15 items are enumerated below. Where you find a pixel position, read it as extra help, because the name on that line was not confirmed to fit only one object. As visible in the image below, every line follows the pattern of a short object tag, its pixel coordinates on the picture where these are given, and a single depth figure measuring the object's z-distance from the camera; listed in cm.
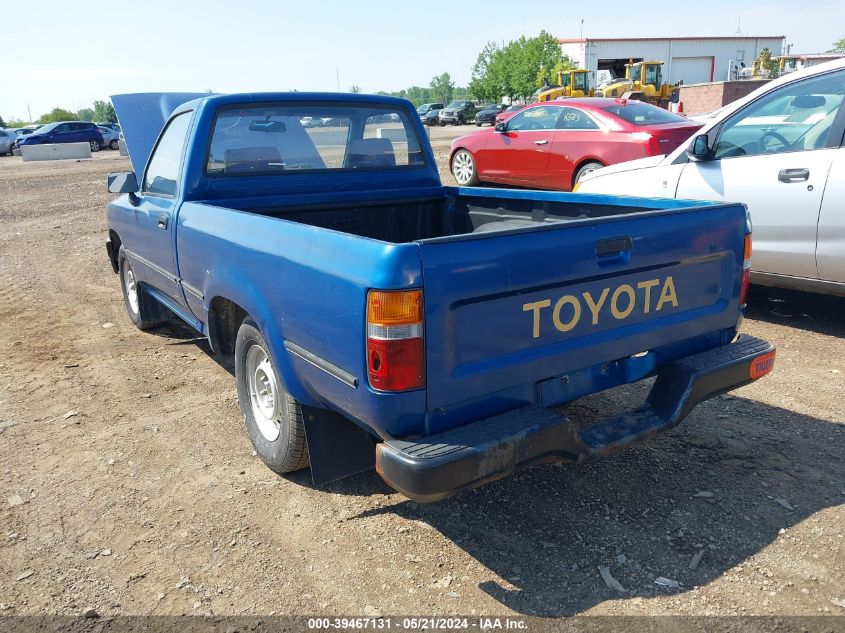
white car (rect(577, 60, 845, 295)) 488
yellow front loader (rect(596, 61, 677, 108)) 3178
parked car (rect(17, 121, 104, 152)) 3334
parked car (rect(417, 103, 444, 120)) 5019
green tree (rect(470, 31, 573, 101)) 6831
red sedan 962
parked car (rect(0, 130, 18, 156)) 3575
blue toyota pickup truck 242
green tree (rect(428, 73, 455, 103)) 16968
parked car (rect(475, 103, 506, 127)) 4169
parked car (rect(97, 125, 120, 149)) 3728
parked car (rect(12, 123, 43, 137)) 3703
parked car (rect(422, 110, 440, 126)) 4894
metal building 6284
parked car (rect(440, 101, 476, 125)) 4669
